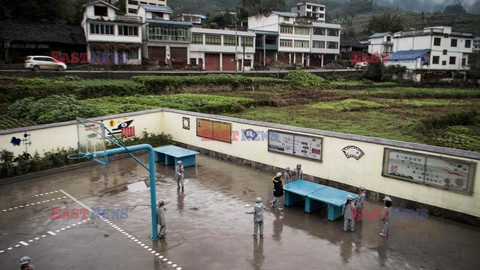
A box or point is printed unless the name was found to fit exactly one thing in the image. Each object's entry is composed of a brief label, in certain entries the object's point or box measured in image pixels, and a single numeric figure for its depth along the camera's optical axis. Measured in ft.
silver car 106.73
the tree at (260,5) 263.29
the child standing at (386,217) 33.09
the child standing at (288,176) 44.09
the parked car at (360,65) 214.32
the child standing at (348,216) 33.92
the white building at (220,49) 178.09
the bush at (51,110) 61.82
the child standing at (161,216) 32.91
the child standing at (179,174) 46.09
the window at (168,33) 162.71
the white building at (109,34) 144.66
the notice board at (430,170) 36.22
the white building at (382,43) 242.78
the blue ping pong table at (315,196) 37.42
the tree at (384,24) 290.15
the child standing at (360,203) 37.29
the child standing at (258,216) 32.94
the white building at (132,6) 219.00
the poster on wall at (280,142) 51.72
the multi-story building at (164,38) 163.02
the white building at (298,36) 212.23
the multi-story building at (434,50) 187.62
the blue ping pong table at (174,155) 55.42
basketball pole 32.27
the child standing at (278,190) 39.32
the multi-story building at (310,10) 324.19
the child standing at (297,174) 44.57
